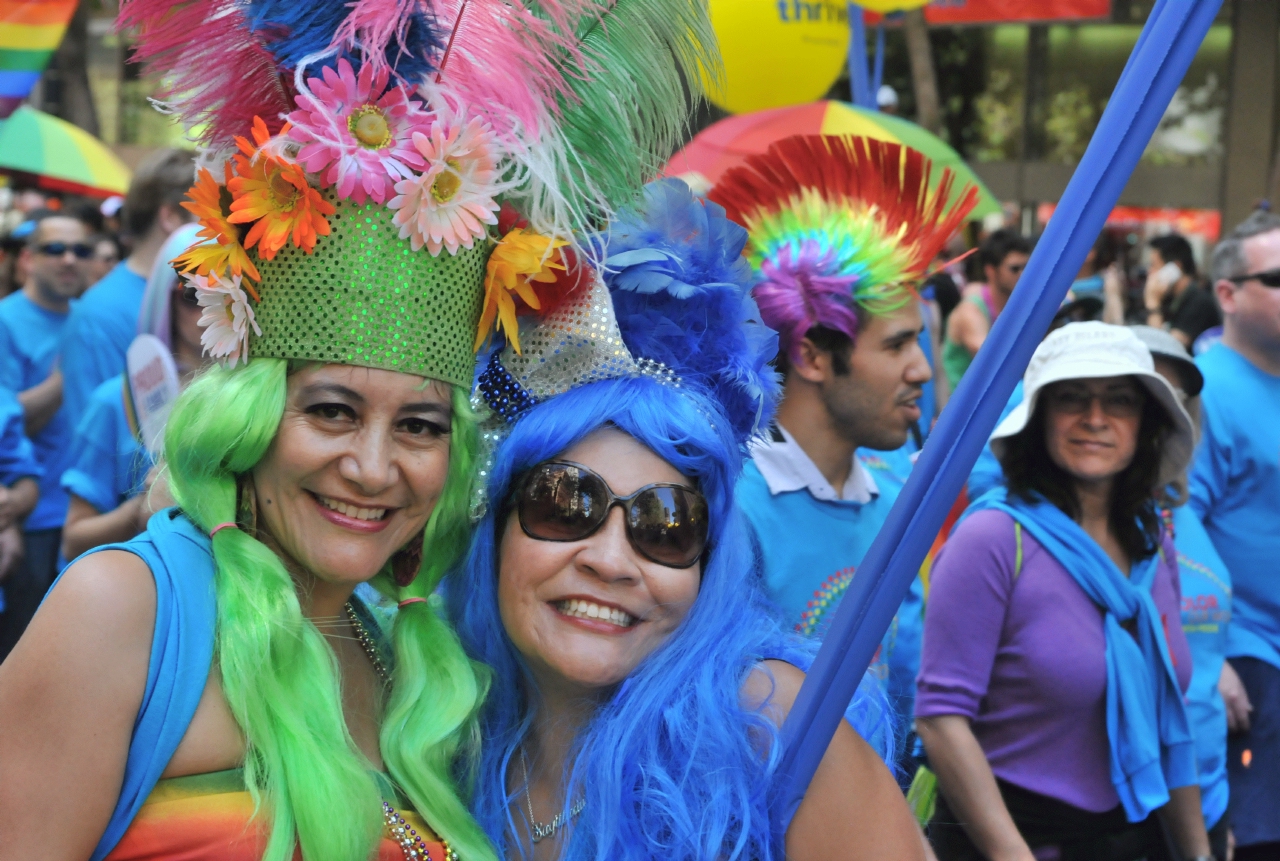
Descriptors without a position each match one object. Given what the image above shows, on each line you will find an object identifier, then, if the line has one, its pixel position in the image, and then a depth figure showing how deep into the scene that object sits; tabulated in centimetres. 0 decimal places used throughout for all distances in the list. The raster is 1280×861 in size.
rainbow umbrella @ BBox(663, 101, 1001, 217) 512
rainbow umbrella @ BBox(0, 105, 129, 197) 710
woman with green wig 173
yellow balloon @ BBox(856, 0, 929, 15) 561
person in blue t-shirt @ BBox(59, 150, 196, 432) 423
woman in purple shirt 289
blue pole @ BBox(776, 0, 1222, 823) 144
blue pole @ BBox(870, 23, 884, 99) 649
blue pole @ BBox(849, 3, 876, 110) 629
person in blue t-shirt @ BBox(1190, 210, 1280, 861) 400
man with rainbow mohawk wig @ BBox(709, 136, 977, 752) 335
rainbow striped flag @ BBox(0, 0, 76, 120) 442
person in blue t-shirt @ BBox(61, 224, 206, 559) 354
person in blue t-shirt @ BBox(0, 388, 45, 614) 416
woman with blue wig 185
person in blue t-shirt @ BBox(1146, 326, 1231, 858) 357
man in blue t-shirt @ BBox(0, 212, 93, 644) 451
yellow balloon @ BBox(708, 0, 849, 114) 505
